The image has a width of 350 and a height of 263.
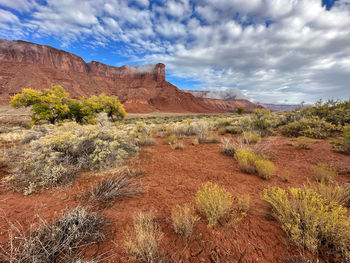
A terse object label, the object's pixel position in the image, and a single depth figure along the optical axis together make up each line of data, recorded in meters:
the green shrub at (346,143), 5.24
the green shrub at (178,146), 6.60
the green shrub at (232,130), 9.42
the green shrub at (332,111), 8.58
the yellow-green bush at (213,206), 2.25
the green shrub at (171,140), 7.66
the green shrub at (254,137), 7.22
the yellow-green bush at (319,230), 1.76
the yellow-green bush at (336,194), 2.52
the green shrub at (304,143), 6.00
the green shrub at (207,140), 7.64
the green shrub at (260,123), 8.72
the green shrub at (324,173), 3.49
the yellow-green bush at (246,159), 4.20
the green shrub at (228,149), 5.70
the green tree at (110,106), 17.44
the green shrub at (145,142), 7.40
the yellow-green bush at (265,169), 3.81
